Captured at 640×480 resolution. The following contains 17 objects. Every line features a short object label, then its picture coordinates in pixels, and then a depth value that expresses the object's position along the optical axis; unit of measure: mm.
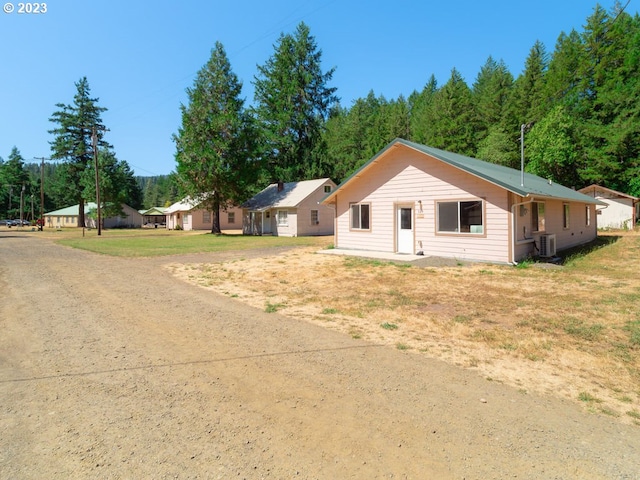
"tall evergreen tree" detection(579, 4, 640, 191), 34094
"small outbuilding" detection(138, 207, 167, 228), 66838
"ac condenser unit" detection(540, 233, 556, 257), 14453
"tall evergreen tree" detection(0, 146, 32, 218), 73812
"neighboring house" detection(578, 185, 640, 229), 30656
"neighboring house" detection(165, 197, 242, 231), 47219
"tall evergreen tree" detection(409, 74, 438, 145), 48344
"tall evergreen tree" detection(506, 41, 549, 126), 40750
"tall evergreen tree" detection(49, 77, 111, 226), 54781
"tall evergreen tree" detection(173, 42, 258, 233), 34000
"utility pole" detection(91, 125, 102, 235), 33031
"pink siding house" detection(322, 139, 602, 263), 13367
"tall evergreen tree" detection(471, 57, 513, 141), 44344
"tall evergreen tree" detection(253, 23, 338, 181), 47438
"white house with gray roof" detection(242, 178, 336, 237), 33125
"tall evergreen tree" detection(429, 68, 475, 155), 44719
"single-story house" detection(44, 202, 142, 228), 59844
